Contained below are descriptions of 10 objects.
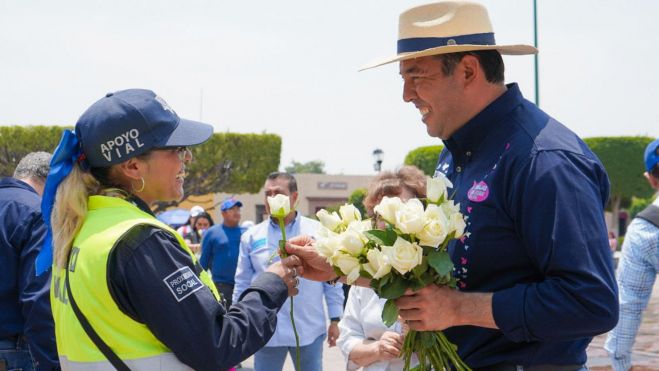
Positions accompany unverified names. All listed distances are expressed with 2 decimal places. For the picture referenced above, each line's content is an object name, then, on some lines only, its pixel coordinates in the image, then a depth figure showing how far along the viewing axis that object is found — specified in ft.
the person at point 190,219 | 54.45
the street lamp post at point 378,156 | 75.15
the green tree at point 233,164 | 141.08
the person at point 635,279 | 15.49
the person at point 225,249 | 32.68
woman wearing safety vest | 8.30
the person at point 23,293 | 14.52
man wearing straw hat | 7.50
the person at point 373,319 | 13.62
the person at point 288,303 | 21.97
